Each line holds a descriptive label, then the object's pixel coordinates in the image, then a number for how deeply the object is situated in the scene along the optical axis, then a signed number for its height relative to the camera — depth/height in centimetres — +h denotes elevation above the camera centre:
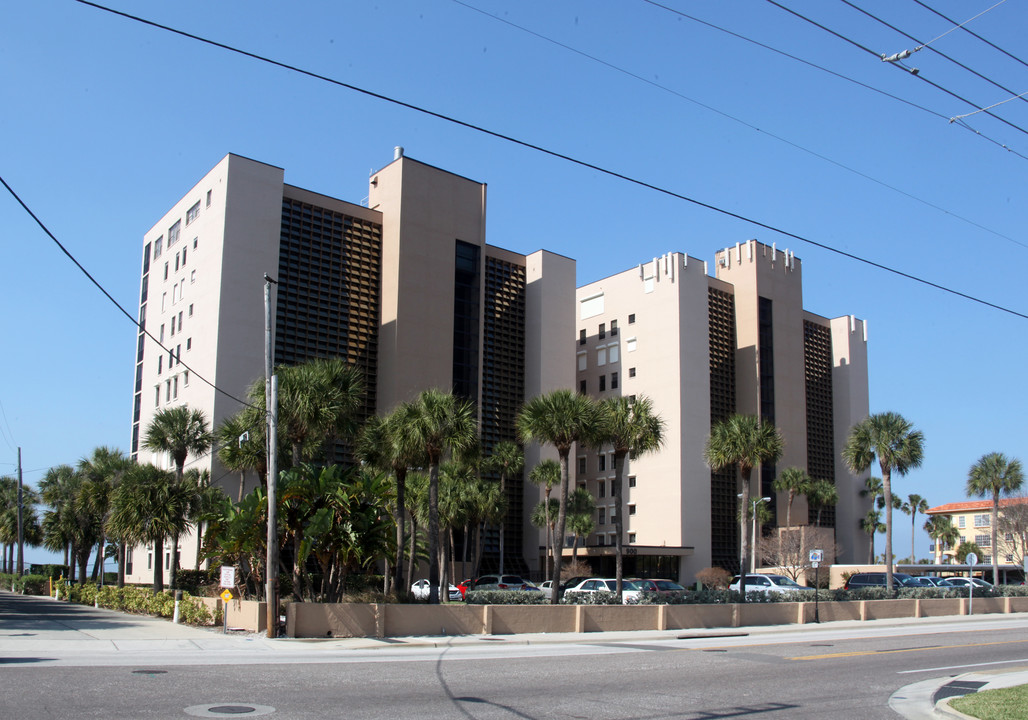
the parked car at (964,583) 5280 -547
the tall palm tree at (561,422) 3816 +303
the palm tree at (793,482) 7656 +98
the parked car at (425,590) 4852 -559
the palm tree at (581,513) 6206 -152
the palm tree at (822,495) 7925 -11
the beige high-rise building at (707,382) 7088 +1001
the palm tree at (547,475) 6091 +113
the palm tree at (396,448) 3409 +169
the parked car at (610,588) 4200 -480
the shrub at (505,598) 3959 -486
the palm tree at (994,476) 7462 +162
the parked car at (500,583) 4966 -546
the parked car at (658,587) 4300 -465
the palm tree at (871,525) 8712 -305
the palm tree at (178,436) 4847 +290
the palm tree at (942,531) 11506 -476
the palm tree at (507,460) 5972 +210
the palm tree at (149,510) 4097 -102
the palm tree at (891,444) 5616 +319
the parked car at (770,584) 4747 -504
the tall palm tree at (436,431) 3375 +225
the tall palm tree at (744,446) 4588 +245
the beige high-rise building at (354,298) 5419 +1317
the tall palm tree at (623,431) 4062 +286
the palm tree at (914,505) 11344 -135
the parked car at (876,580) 5352 -532
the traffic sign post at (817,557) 3485 -253
